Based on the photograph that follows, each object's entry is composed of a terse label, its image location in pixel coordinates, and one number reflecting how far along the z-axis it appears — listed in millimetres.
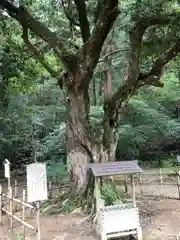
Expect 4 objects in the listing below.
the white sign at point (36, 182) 3786
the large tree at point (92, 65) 5604
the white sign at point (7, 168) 5338
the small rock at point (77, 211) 5599
